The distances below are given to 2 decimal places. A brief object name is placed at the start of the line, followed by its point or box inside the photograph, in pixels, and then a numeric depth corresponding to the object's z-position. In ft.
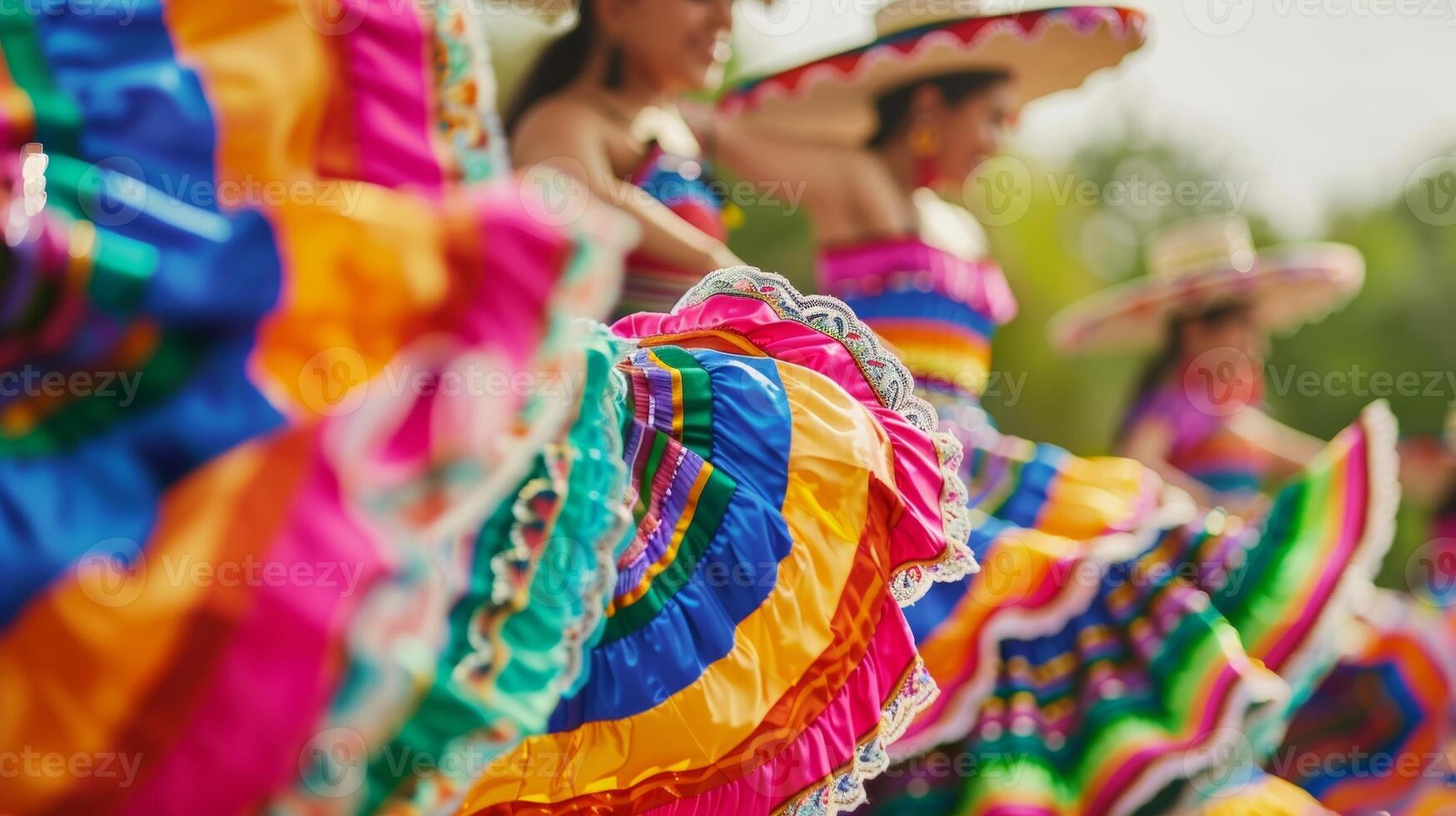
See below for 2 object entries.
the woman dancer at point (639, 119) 7.94
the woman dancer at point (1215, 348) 14.19
